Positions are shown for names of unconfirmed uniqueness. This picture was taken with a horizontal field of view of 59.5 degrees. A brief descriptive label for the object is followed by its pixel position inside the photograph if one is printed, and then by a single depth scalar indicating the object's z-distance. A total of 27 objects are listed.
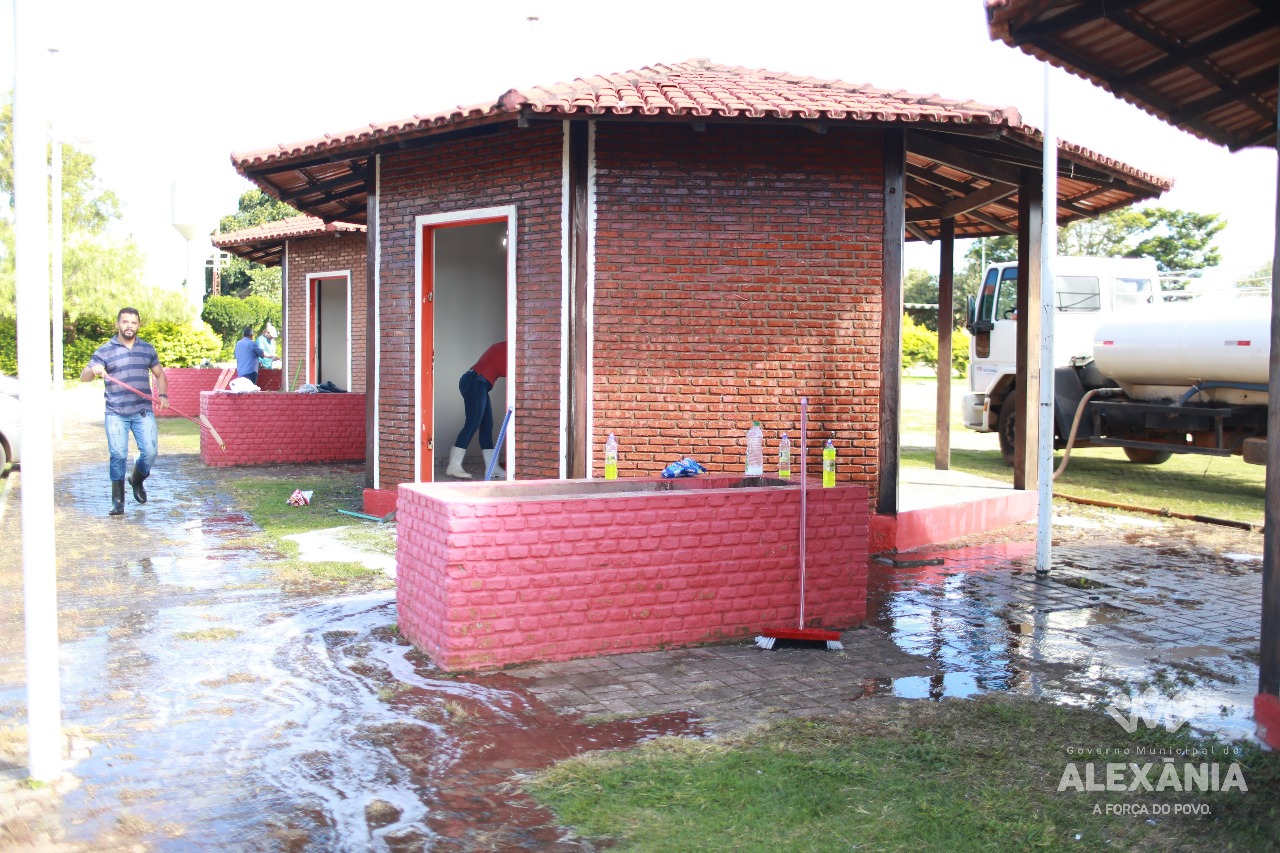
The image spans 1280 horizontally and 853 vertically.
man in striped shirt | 10.50
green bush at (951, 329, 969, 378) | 43.84
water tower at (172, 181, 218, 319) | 30.50
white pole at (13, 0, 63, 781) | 4.14
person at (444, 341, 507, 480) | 12.00
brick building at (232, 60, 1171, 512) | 9.40
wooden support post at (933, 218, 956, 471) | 14.16
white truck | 12.90
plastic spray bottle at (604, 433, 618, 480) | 8.59
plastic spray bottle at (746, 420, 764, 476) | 9.24
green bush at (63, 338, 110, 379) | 36.78
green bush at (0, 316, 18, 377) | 35.80
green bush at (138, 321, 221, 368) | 32.03
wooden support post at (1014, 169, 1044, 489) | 11.39
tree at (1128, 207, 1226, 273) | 47.84
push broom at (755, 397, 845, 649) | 6.31
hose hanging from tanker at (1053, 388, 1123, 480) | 13.86
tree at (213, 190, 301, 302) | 58.59
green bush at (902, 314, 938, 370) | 47.95
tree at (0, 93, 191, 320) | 38.12
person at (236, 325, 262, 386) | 19.89
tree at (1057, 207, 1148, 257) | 49.84
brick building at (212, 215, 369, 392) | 19.62
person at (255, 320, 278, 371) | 21.42
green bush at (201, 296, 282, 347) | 47.12
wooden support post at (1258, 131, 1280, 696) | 4.73
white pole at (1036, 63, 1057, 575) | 8.34
